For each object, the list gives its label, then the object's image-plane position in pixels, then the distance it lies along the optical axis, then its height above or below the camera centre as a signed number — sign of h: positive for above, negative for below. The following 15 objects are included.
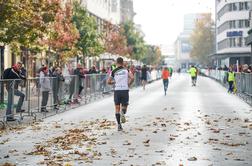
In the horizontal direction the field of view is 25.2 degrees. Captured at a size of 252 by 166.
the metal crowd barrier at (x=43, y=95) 15.55 -0.92
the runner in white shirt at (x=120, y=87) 14.08 -0.49
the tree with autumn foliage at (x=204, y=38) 118.00 +6.04
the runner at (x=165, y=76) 31.92 -0.50
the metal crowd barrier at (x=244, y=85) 25.33 -0.92
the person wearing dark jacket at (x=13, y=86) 15.55 -0.48
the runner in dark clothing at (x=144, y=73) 40.59 -0.42
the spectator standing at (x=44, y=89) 18.30 -0.68
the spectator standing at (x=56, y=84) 19.91 -0.57
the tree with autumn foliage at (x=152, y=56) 132.19 +2.93
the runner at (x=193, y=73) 45.08 -0.49
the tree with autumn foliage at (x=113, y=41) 68.12 +3.21
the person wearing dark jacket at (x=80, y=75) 24.09 -0.30
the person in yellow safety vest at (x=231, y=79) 32.93 -0.72
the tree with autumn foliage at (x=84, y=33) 44.50 +2.75
